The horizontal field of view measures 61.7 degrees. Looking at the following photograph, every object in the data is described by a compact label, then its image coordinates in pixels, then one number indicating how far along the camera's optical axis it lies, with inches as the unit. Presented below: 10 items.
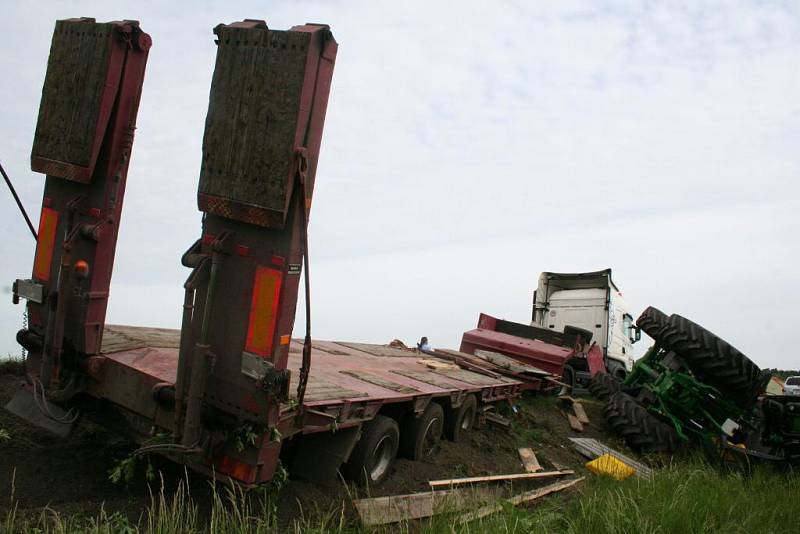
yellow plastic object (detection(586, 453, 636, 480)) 323.9
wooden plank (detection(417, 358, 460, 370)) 378.5
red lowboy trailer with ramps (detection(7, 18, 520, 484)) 184.1
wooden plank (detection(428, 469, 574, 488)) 263.4
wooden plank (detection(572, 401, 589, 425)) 465.6
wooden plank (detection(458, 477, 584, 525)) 195.8
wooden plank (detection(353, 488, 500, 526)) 205.3
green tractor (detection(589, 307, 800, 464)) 373.7
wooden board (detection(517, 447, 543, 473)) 344.2
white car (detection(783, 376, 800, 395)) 858.5
